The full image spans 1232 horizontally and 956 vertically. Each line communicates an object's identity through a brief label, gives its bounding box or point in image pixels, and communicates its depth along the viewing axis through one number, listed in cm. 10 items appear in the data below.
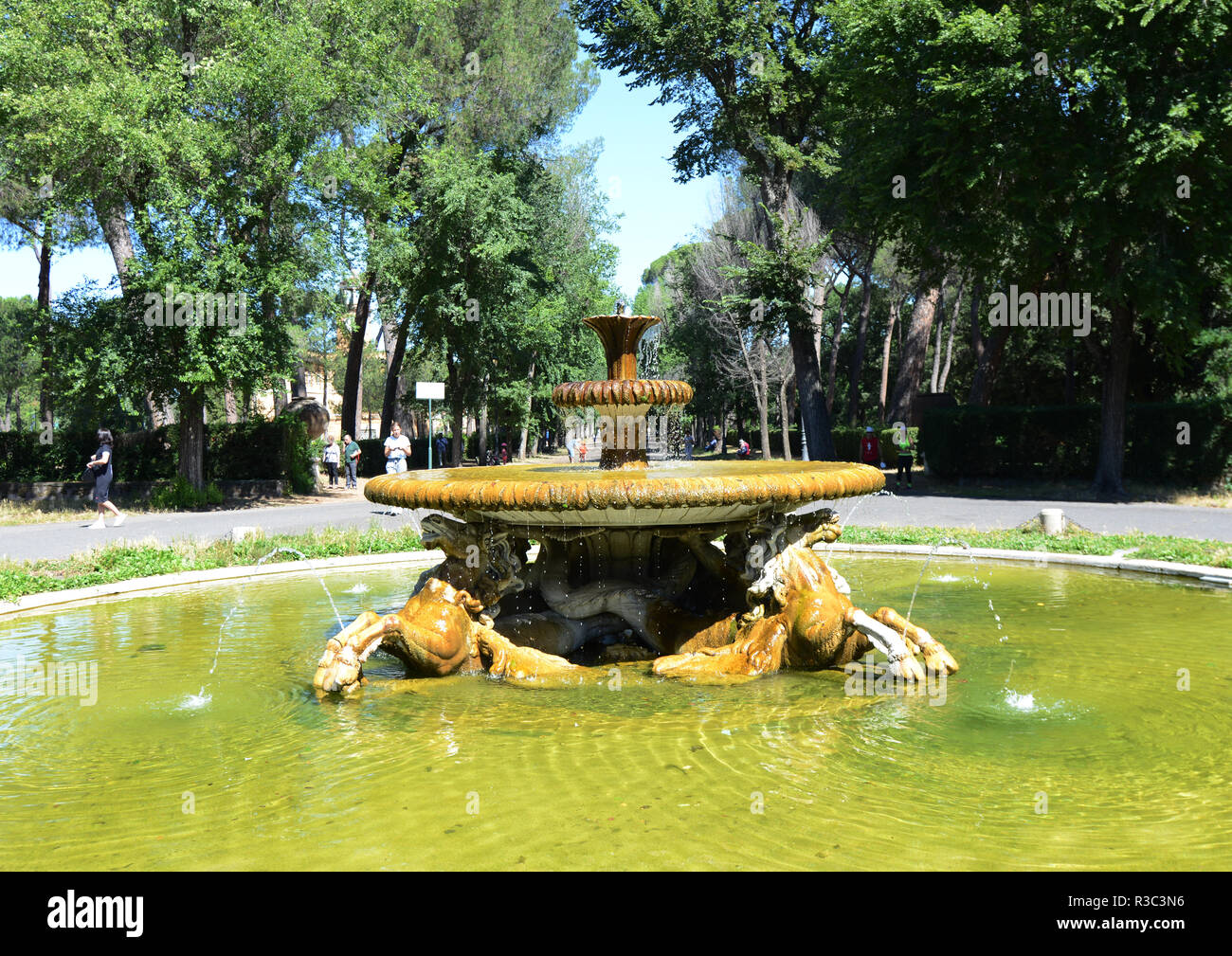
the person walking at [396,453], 2130
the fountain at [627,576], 567
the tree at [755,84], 2459
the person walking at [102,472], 1586
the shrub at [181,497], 2030
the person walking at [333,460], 2805
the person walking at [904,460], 2311
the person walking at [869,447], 2566
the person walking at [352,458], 2791
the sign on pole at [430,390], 2338
